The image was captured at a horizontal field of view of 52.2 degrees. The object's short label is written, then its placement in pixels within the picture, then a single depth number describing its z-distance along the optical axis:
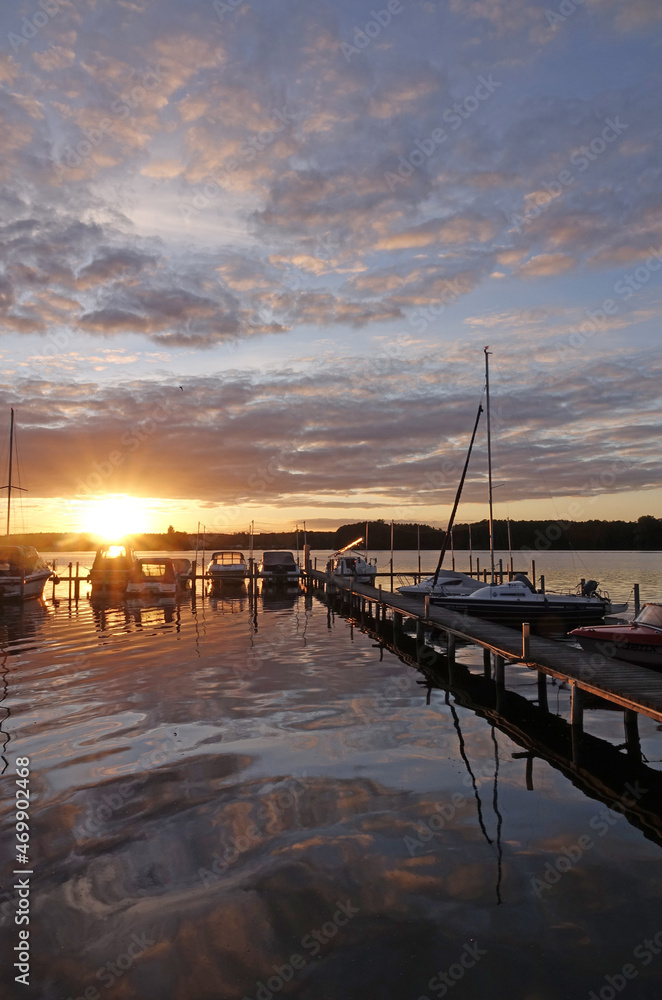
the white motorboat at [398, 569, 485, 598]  35.97
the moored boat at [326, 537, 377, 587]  53.75
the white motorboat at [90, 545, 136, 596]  45.44
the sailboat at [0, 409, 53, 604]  42.34
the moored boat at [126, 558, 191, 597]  43.72
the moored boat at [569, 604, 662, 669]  18.28
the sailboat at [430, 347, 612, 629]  30.27
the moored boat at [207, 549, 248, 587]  57.87
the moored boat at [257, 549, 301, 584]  56.75
